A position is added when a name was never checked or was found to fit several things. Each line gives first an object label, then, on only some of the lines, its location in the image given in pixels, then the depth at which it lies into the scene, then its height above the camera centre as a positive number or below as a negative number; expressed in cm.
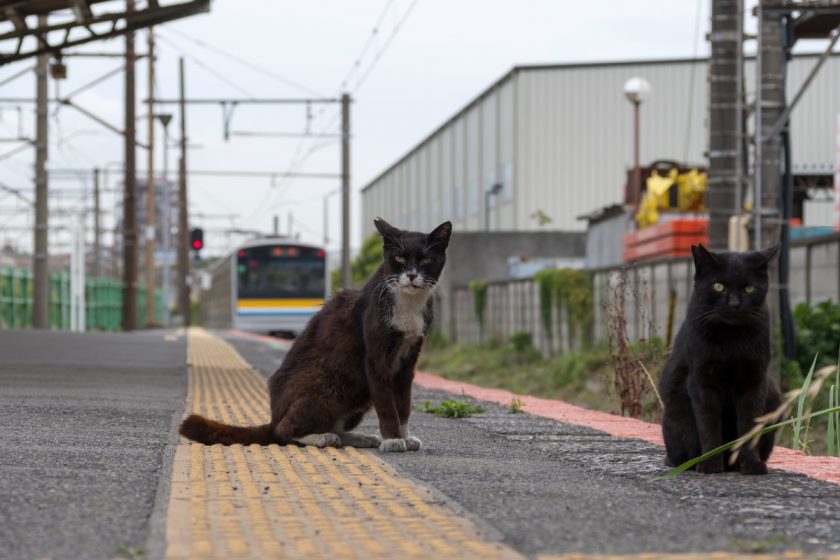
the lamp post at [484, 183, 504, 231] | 4457 +340
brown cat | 623 -42
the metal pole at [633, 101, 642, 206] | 2458 +224
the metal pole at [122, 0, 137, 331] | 3275 +195
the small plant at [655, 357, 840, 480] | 338 -54
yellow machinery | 2081 +152
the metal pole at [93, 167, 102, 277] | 6072 +227
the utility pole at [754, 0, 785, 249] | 1209 +167
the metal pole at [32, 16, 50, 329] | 2828 +164
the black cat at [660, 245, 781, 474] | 524 -32
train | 3319 +1
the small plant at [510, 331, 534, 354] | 2128 -99
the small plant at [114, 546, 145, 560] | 348 -76
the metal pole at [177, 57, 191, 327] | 4978 +198
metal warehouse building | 4309 +549
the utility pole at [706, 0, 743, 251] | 1205 +170
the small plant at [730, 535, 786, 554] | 364 -78
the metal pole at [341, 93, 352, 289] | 3306 +258
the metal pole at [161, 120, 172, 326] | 5647 +159
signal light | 3912 +137
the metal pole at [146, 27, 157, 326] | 4372 +350
